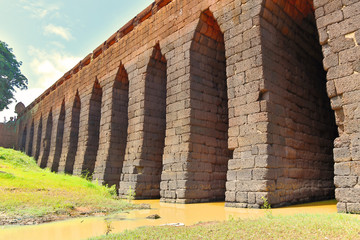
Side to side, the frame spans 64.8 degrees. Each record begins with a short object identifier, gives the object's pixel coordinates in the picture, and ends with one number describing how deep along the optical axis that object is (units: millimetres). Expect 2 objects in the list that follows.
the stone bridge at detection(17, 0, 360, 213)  5578
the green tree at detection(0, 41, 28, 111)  28000
